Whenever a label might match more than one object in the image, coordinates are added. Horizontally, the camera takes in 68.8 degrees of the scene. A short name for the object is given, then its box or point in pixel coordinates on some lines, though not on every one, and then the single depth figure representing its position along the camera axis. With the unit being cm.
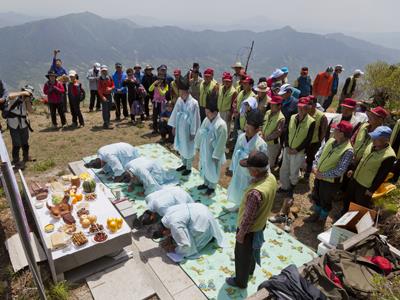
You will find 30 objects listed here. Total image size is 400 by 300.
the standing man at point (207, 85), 881
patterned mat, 416
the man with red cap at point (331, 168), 472
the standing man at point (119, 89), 1084
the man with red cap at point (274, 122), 620
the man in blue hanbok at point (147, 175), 614
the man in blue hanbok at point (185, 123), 676
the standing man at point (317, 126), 623
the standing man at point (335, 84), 1106
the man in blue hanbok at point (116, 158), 674
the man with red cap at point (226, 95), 855
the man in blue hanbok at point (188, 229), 453
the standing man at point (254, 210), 332
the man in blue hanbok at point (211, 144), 585
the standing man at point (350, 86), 1050
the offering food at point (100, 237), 429
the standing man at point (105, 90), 1020
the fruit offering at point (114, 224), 446
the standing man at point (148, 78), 1070
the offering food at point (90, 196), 532
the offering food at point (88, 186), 550
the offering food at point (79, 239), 418
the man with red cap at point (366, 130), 515
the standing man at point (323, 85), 1096
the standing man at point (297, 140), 584
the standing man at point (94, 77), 1139
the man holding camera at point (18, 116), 700
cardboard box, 428
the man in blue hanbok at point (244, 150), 474
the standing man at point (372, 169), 455
